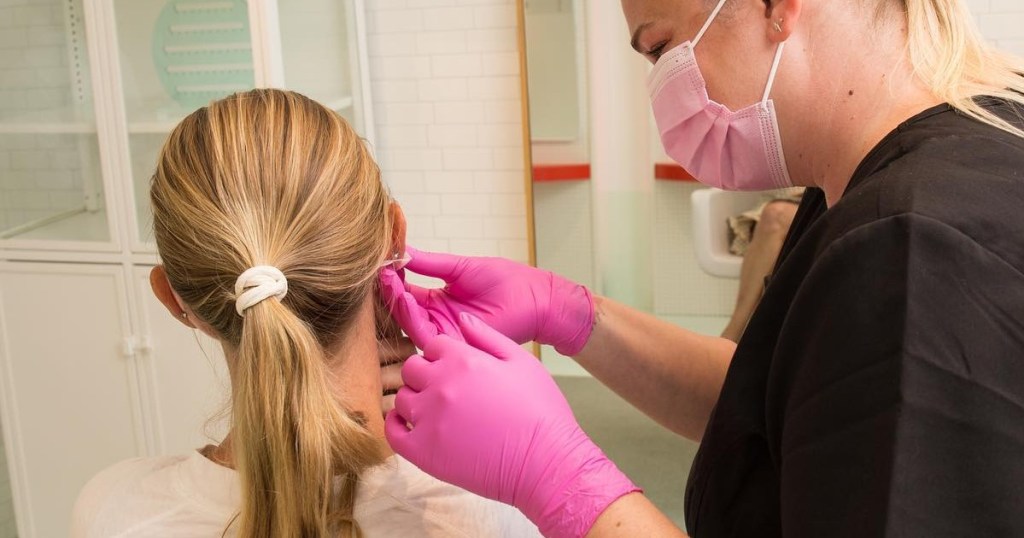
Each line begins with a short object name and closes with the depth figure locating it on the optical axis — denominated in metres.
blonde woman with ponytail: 1.06
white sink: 2.59
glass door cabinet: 2.59
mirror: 2.57
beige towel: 2.48
